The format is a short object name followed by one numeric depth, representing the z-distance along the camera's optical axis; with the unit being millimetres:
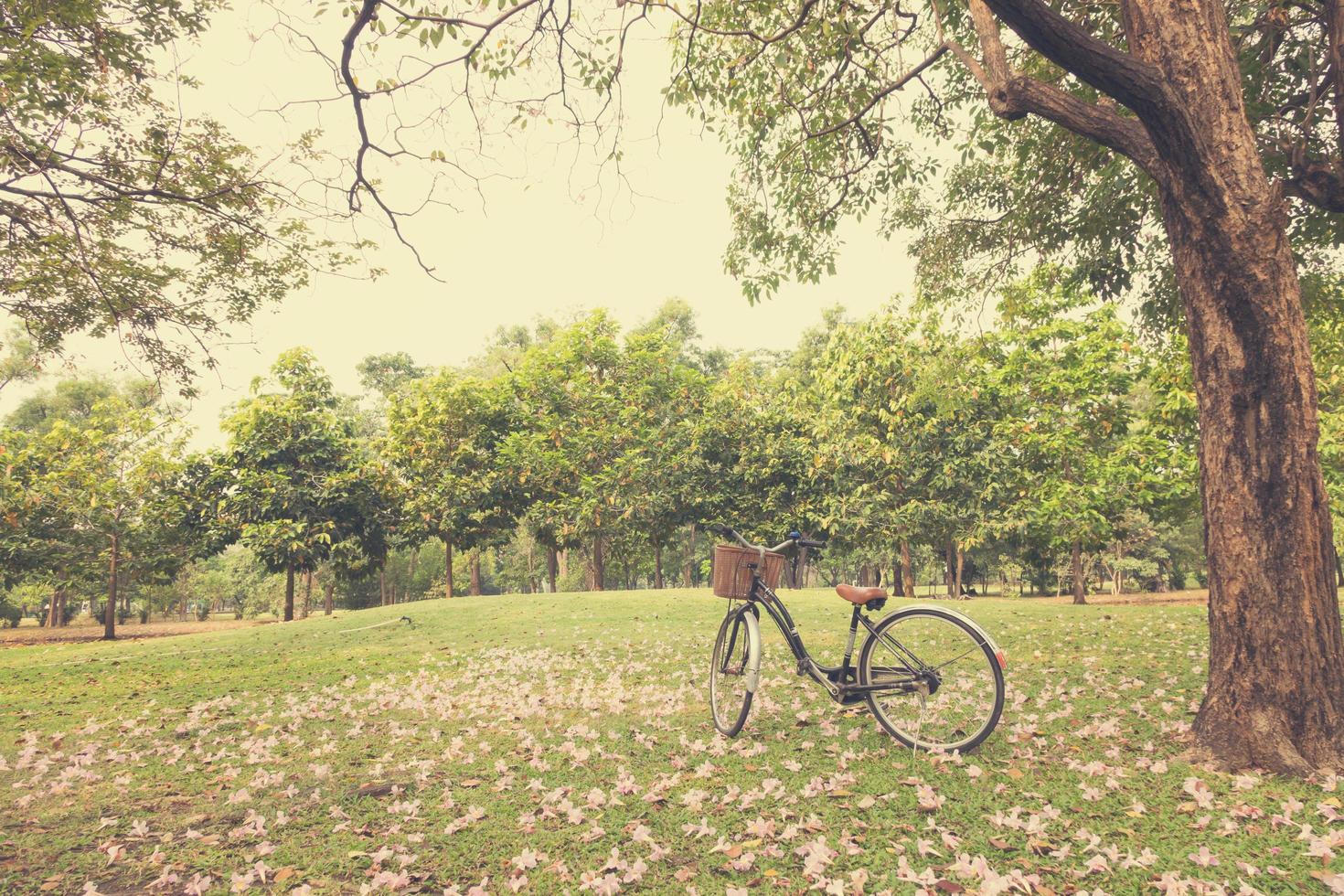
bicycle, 4730
